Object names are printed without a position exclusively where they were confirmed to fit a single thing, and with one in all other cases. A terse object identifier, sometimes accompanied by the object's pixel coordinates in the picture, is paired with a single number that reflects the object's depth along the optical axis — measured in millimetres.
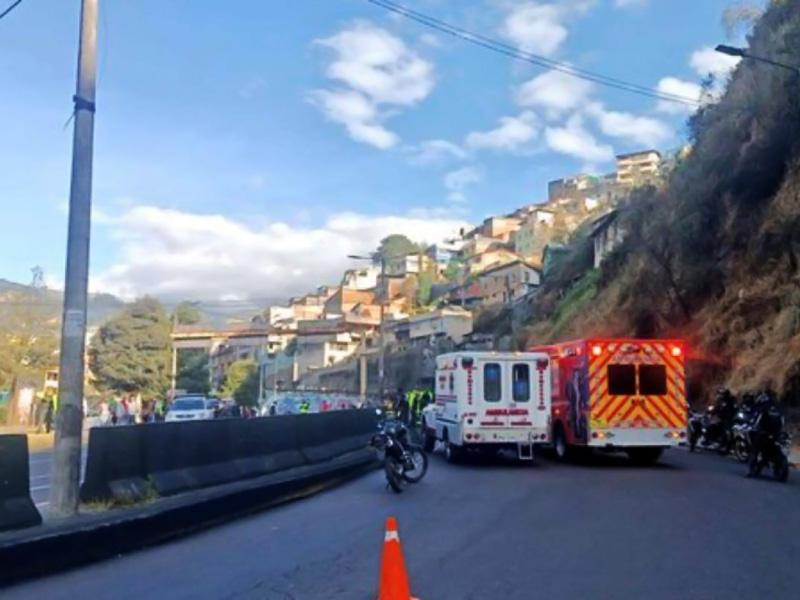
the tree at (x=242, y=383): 85000
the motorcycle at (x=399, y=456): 15594
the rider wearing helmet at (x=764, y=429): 16688
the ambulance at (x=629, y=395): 19828
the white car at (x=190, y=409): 39938
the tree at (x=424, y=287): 123562
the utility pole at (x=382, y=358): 49203
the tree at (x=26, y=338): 56031
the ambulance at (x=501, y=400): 20359
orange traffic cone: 6559
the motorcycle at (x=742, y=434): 19188
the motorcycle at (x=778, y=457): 16562
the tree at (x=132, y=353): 74250
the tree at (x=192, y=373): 87375
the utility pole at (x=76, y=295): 9938
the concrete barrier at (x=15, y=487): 8555
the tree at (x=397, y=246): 150588
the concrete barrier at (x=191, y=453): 10789
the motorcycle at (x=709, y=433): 23352
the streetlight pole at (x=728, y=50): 17844
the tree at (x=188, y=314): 108419
